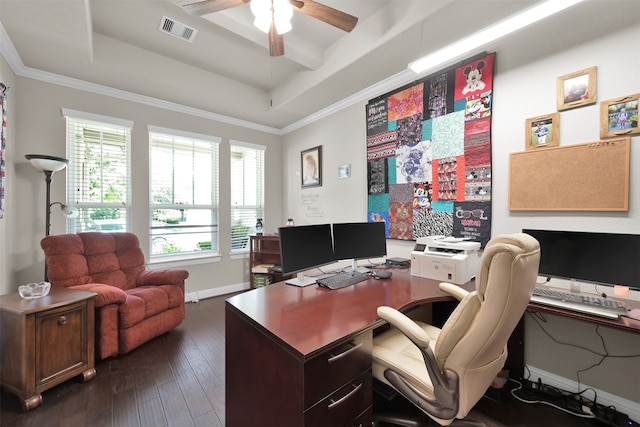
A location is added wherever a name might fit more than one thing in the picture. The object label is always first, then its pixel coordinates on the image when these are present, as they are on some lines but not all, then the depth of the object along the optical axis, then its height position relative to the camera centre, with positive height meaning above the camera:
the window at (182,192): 3.49 +0.29
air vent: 2.39 +1.79
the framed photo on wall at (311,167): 3.83 +0.70
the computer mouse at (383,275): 2.05 -0.52
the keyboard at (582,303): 1.37 -0.53
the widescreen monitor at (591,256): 1.46 -0.28
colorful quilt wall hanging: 2.21 +0.56
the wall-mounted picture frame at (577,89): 1.71 +0.84
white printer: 1.92 -0.38
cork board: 1.62 +0.23
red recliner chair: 2.18 -0.71
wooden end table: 1.67 -0.90
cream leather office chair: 0.96 -0.52
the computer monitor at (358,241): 2.09 -0.25
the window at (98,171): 2.93 +0.50
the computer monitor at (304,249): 1.72 -0.27
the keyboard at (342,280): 1.80 -0.51
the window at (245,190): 4.19 +0.38
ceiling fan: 1.63 +1.33
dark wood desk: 1.00 -0.63
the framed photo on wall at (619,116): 1.58 +0.60
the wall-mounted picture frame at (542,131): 1.85 +0.59
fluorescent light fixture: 1.44 +1.15
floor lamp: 2.33 +0.42
